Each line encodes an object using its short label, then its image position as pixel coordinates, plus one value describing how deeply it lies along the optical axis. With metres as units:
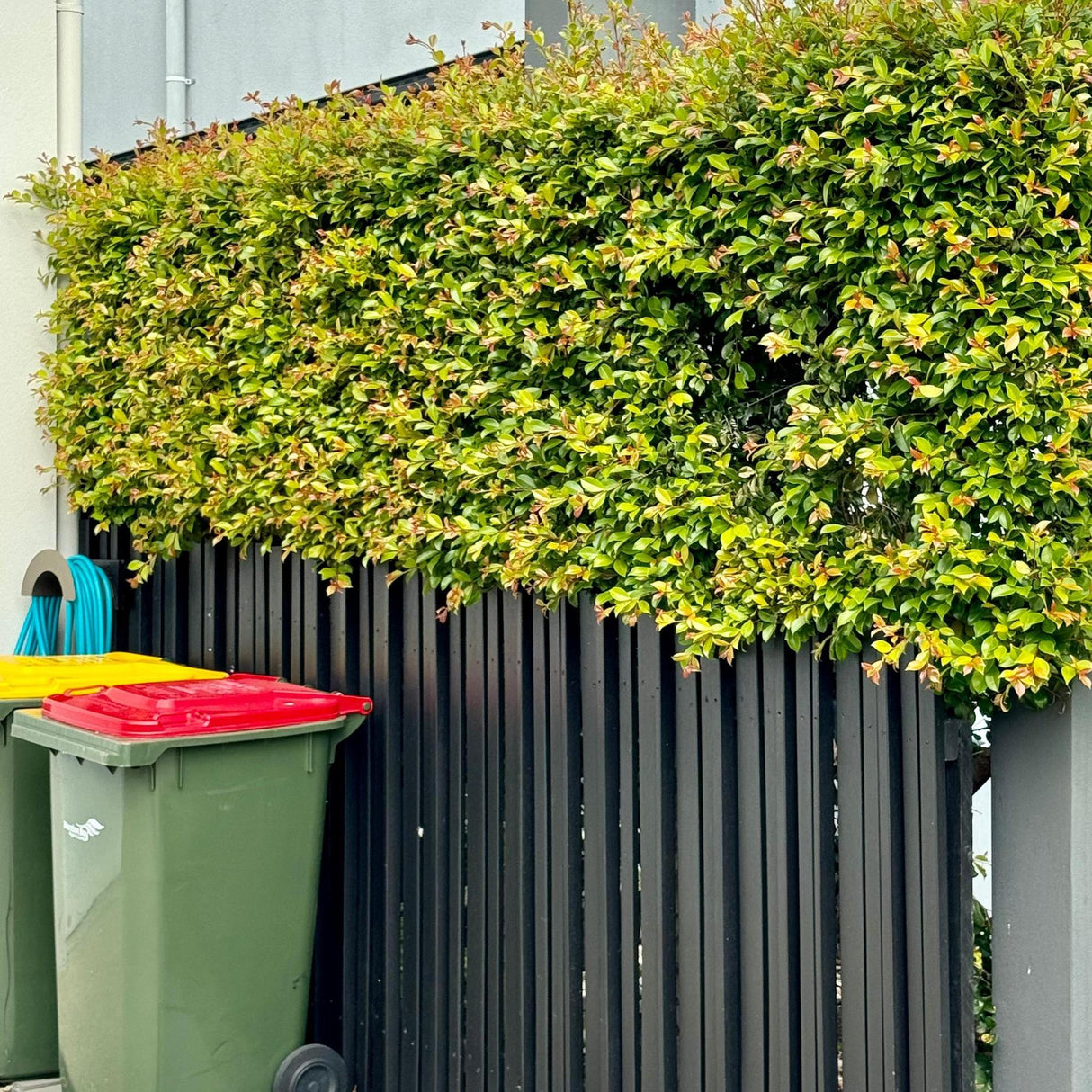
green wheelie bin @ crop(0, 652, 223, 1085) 4.56
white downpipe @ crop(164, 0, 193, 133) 10.78
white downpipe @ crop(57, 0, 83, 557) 6.04
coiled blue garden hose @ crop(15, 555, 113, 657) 5.48
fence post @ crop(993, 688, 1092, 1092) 3.19
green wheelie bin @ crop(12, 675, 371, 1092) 3.91
